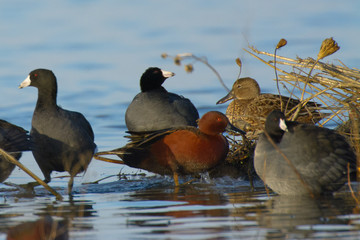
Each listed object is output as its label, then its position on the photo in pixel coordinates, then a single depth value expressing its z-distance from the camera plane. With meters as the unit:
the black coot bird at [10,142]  17.12
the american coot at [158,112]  20.45
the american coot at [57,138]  18.19
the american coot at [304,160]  14.47
